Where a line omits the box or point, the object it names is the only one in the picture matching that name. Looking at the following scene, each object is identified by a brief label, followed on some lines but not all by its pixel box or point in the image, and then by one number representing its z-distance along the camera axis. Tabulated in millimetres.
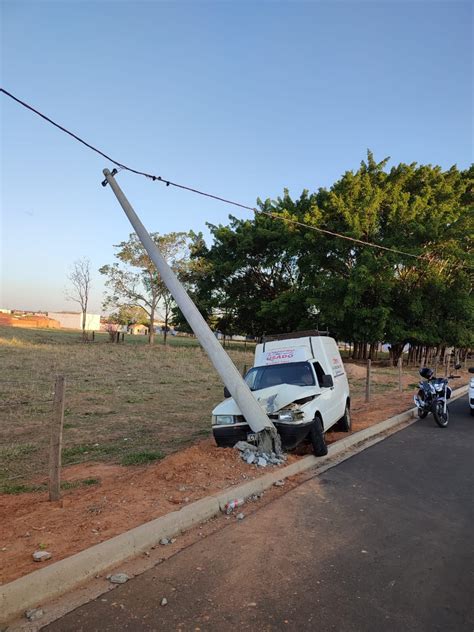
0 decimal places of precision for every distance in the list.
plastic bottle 5453
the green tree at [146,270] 41344
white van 7504
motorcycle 11031
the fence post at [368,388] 15172
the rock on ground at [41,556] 3896
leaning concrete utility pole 7211
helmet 11766
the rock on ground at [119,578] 3805
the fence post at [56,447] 5332
